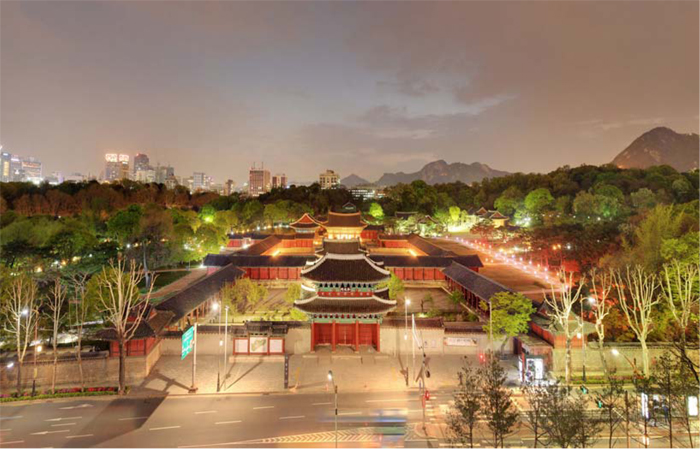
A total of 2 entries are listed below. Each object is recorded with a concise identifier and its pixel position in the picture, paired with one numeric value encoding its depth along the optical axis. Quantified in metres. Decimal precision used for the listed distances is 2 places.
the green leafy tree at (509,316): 27.50
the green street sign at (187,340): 24.09
